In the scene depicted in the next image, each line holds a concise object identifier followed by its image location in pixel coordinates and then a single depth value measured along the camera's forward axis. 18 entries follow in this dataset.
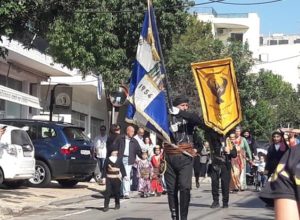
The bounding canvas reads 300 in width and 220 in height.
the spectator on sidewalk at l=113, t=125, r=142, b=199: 15.18
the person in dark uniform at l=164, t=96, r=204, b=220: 8.85
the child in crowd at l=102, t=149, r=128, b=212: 12.28
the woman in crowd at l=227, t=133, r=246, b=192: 16.86
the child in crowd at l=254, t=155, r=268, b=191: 17.64
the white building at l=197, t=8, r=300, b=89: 74.00
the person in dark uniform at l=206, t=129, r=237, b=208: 12.62
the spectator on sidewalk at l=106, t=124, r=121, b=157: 14.59
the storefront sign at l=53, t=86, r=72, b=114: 28.55
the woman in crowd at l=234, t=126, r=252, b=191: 17.08
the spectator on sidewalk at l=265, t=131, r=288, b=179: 11.91
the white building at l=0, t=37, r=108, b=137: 20.48
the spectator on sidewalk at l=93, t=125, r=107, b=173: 18.42
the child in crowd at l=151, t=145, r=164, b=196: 16.19
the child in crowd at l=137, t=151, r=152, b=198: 15.86
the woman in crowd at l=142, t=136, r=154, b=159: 16.99
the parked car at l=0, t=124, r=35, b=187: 14.73
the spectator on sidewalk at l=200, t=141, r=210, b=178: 22.85
